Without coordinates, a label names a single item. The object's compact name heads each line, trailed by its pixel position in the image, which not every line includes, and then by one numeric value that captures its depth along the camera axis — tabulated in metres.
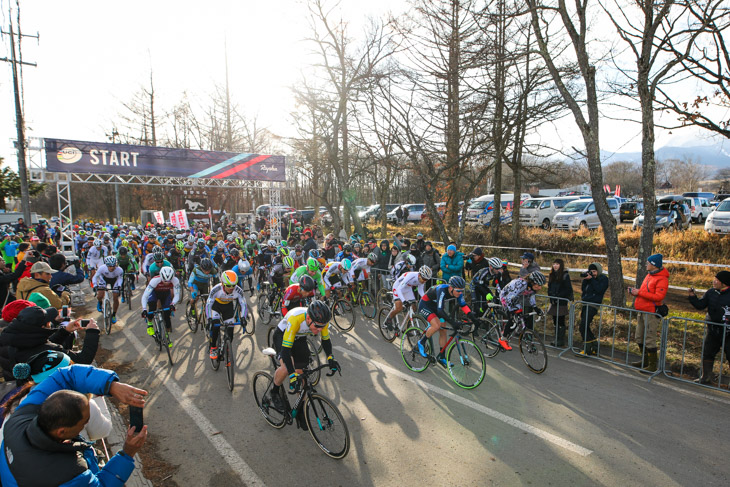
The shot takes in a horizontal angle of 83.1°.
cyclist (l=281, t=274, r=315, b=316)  6.91
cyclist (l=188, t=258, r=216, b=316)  8.52
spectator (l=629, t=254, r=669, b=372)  6.78
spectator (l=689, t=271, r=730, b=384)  6.09
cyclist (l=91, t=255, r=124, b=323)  9.57
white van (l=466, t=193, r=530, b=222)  24.94
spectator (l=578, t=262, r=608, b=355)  7.64
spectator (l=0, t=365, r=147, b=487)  2.13
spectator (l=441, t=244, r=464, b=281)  10.06
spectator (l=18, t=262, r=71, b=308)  6.31
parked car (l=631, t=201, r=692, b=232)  18.47
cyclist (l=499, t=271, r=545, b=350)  7.22
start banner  17.69
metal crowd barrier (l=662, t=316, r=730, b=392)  6.12
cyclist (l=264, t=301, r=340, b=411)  4.68
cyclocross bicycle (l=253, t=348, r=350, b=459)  4.54
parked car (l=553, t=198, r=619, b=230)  20.81
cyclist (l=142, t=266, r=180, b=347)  7.79
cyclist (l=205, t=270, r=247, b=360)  6.73
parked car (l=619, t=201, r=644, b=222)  26.02
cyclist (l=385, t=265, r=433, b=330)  8.05
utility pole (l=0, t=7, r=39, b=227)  17.44
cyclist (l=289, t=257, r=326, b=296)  8.47
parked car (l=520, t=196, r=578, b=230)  23.59
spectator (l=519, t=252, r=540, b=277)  8.20
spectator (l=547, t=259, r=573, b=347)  7.90
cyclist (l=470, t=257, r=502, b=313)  8.52
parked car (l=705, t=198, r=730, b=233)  15.12
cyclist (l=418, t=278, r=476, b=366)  6.36
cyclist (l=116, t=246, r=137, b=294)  10.78
